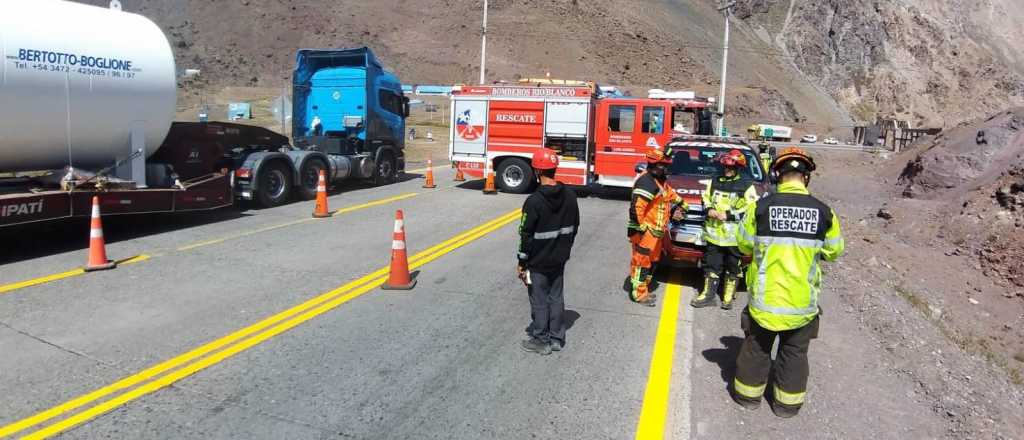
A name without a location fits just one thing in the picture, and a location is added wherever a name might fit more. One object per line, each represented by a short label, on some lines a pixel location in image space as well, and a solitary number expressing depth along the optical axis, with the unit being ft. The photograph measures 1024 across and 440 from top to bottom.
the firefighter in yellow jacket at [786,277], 14.03
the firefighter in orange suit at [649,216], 21.85
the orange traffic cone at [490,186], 54.13
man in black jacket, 17.34
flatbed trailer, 28.73
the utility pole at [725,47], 108.68
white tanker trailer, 27.37
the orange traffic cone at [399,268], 24.21
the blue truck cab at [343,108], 54.03
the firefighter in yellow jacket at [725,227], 22.74
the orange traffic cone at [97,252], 26.50
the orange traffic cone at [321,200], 40.50
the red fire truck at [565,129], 51.47
